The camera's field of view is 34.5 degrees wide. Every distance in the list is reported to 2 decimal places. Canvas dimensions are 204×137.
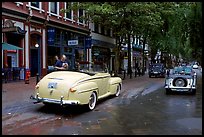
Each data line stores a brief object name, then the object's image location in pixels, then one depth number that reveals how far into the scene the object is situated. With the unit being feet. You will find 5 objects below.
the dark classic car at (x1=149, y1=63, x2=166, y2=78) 116.47
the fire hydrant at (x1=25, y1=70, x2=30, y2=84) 64.89
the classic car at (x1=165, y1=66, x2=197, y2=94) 51.49
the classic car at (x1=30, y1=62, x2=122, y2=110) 31.58
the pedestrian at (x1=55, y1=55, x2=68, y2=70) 48.76
